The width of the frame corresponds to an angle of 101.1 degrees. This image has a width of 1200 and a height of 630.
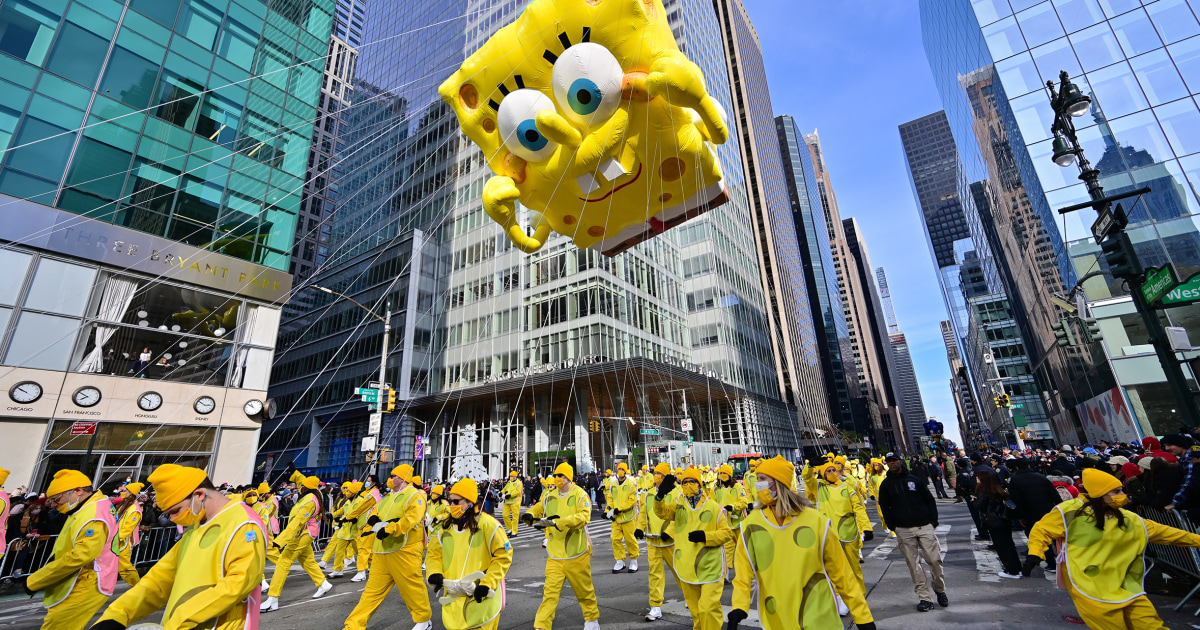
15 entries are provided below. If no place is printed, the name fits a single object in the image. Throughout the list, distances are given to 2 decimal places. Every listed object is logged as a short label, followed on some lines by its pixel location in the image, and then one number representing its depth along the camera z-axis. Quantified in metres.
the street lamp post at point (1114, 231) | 8.12
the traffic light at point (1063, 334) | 13.24
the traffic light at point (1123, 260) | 8.69
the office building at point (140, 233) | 16.86
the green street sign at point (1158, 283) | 7.70
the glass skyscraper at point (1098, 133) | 22.19
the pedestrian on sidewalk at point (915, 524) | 6.37
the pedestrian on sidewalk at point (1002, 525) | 7.52
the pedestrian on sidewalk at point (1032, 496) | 7.27
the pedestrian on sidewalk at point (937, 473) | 21.01
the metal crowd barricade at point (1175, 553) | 6.07
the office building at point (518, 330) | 31.59
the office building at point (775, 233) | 69.25
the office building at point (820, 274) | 112.94
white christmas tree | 31.14
